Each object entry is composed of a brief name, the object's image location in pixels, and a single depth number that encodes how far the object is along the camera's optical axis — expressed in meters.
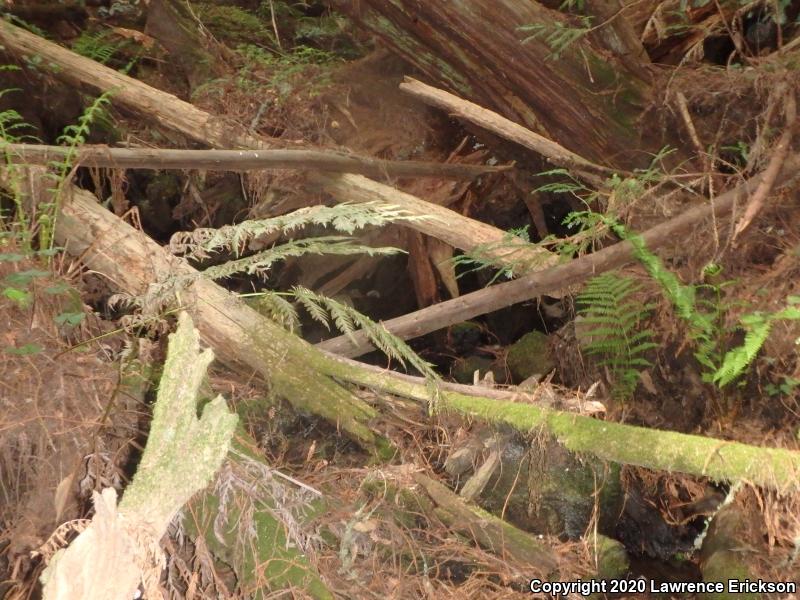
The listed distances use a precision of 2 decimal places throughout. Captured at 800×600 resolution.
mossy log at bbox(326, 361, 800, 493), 2.64
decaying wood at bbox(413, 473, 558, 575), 3.02
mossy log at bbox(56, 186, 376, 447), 3.15
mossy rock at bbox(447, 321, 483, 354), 5.22
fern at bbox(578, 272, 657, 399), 3.65
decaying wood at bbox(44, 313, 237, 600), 1.90
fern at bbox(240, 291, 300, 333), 3.07
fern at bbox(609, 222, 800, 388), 3.00
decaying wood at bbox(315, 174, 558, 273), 3.74
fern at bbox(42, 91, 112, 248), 3.03
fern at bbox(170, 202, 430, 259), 2.78
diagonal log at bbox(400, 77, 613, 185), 4.19
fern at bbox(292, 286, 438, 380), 2.94
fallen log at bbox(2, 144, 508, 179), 3.53
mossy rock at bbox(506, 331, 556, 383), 4.52
